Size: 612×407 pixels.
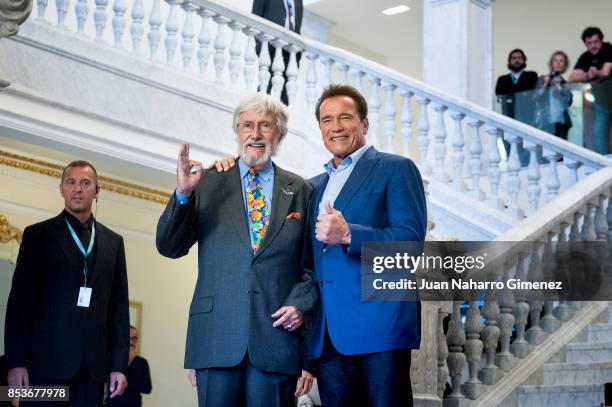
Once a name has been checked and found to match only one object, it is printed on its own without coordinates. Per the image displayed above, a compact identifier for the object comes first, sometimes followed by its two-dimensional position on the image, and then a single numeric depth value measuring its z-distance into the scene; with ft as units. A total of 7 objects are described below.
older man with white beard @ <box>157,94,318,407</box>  9.73
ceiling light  42.57
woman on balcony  29.60
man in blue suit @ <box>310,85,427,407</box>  9.89
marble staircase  16.12
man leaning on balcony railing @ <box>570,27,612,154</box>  29.27
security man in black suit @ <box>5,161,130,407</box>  13.01
